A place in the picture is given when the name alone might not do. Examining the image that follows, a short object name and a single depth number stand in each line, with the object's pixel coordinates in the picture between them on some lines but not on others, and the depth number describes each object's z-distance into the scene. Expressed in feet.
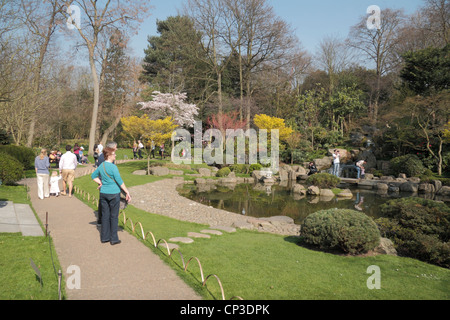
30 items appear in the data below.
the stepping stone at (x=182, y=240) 22.20
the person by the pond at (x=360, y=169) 73.92
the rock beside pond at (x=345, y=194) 57.47
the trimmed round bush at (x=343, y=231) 21.29
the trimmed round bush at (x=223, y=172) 76.18
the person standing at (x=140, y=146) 95.76
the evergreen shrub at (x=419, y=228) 21.09
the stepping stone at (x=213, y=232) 26.12
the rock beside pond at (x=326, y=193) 58.18
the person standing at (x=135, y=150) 98.27
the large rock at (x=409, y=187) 63.62
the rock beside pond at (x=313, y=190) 59.06
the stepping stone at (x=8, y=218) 21.88
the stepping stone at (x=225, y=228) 28.17
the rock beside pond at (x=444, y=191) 61.21
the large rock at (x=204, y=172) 77.41
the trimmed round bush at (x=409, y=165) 73.20
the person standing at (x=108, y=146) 21.25
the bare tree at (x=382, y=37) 116.98
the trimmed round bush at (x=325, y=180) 64.03
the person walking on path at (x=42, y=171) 34.01
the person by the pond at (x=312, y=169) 78.69
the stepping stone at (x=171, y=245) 20.28
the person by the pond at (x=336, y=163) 79.15
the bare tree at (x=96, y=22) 85.25
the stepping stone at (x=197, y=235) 24.21
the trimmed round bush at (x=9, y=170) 39.40
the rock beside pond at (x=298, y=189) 60.39
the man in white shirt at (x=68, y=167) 35.60
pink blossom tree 109.40
